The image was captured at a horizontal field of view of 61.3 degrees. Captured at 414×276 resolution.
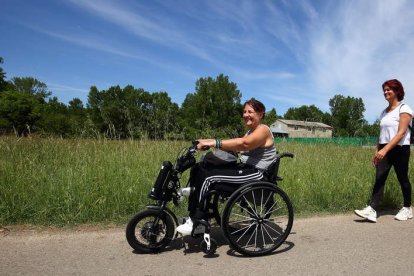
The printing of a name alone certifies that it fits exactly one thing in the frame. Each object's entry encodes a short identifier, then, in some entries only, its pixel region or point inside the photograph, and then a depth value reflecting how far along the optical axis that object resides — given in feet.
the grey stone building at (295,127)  294.66
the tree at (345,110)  325.83
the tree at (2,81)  222.69
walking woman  15.56
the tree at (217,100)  257.14
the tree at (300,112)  377.91
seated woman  11.61
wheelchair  11.55
